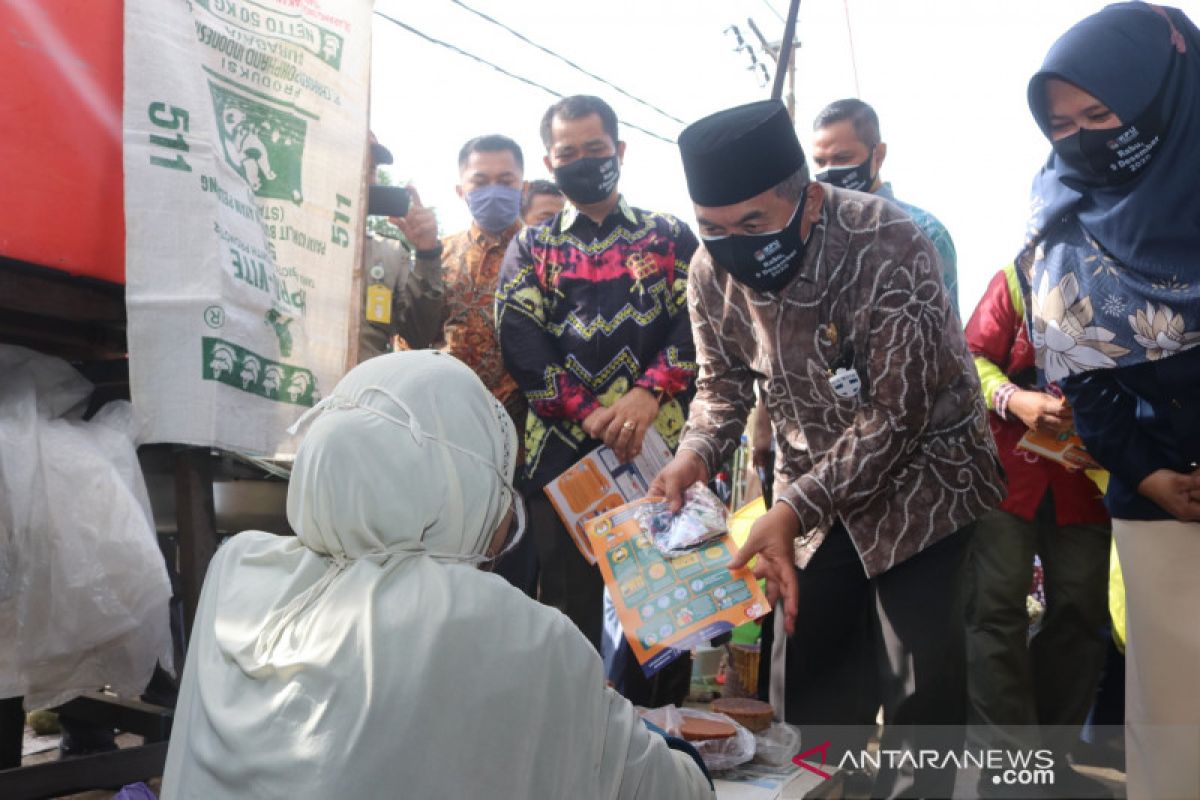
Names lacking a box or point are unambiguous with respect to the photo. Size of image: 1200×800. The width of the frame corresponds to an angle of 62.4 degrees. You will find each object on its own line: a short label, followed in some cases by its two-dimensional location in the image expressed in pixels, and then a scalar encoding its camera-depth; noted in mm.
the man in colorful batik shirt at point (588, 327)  3150
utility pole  14047
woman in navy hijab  2129
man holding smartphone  3574
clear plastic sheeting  2117
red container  2057
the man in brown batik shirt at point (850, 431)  2244
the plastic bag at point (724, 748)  1912
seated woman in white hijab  1246
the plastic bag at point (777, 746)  2014
